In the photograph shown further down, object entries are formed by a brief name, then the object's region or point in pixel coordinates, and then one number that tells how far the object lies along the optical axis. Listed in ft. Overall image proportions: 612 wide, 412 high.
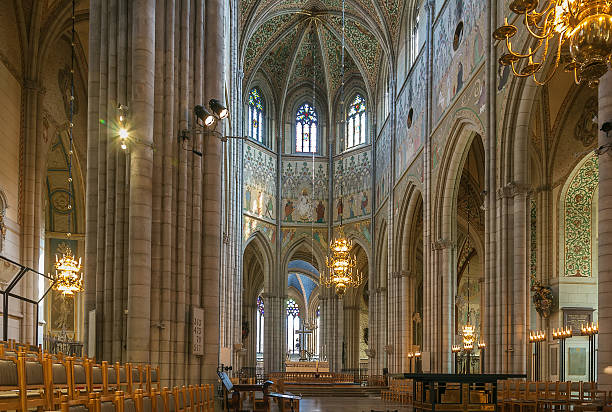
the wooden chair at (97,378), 23.31
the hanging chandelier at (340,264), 79.61
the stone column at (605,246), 37.45
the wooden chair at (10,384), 18.03
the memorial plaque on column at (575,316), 74.18
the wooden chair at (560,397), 38.29
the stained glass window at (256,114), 129.49
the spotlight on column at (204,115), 43.37
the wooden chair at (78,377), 21.63
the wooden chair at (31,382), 17.99
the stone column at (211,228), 46.80
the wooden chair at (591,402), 35.56
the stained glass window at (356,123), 130.43
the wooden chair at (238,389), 44.01
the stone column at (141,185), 40.57
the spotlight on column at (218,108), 43.91
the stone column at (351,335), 137.49
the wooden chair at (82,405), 15.58
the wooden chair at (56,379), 19.50
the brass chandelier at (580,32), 23.61
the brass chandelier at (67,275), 66.59
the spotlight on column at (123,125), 41.19
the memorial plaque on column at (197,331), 44.47
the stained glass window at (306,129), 134.92
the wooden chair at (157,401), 21.27
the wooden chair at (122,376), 26.68
